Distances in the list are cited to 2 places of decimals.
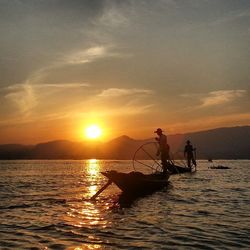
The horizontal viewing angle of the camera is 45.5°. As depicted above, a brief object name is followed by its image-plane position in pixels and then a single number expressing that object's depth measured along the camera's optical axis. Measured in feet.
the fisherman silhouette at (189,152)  140.26
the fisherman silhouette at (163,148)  77.96
